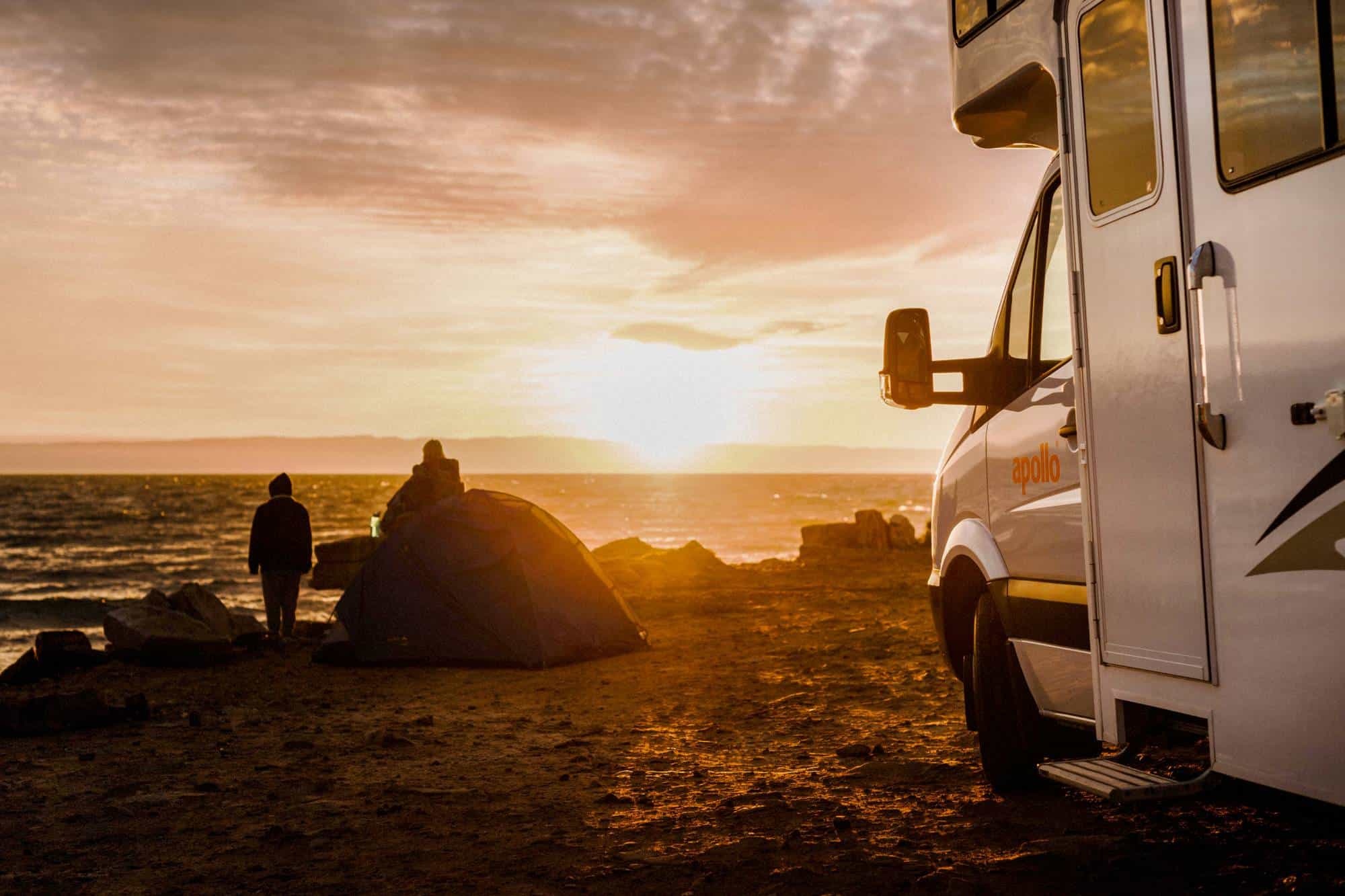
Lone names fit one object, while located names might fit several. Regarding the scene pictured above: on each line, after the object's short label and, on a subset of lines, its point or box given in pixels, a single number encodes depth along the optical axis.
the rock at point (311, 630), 12.96
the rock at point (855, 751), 6.46
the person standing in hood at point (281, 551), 12.39
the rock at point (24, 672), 10.67
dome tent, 10.23
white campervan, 2.91
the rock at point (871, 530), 24.34
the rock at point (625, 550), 20.97
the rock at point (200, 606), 12.86
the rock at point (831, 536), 24.44
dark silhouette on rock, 11.80
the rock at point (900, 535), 24.56
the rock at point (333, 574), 16.56
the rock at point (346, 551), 16.70
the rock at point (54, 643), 10.80
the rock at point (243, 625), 13.14
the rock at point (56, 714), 7.65
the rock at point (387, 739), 7.13
